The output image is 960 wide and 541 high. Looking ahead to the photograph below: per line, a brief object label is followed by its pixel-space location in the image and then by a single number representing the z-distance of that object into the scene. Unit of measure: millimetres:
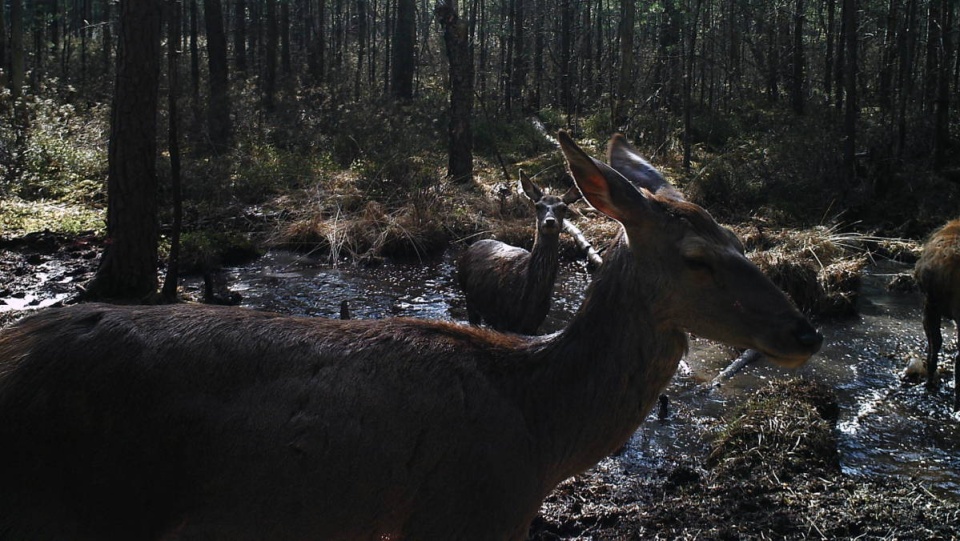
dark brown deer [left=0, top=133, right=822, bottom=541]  2520
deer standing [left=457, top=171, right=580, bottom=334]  8766
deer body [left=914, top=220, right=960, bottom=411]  8320
